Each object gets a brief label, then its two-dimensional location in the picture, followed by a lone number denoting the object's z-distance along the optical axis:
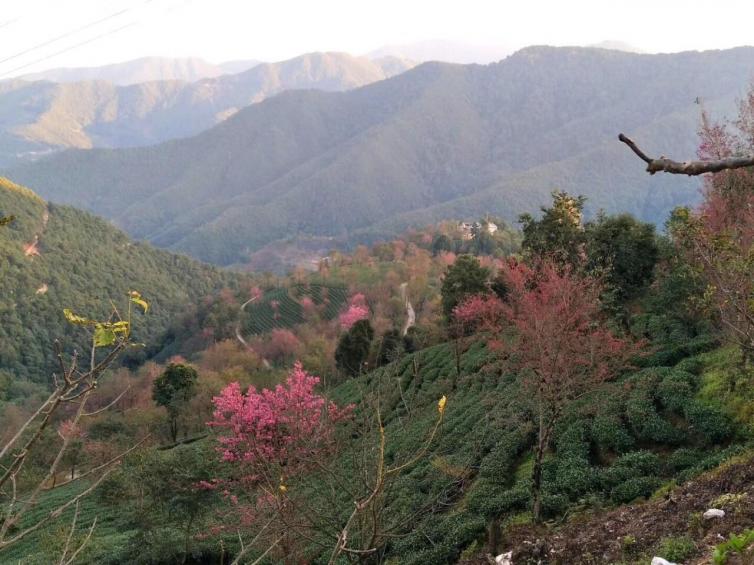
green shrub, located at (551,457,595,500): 12.13
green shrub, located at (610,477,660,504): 11.30
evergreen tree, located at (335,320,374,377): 40.66
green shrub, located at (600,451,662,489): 11.97
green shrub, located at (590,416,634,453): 13.40
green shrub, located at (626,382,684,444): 13.00
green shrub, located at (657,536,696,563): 7.02
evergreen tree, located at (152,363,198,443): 36.66
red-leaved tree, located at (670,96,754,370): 8.41
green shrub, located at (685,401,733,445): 12.18
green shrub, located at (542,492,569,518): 11.59
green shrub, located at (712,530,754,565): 4.68
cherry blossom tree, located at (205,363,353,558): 9.16
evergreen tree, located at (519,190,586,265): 24.45
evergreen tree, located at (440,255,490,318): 31.95
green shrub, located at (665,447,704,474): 11.78
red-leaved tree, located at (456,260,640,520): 11.62
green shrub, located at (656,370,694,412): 13.71
